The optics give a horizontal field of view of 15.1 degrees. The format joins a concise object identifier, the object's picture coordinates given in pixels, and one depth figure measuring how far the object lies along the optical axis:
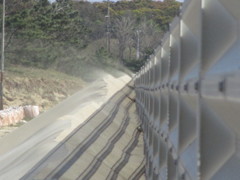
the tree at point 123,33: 155.43
